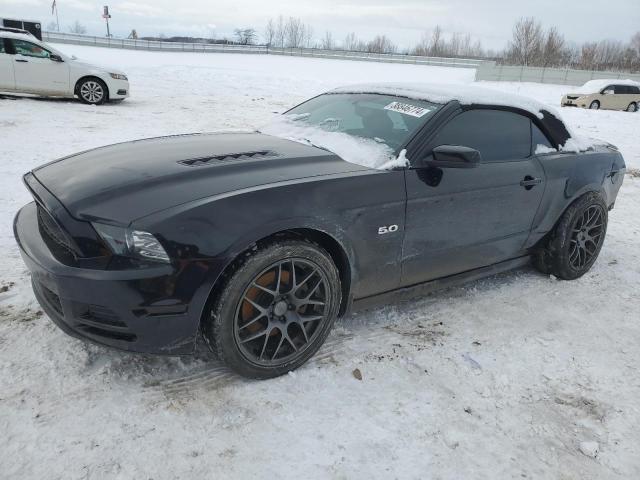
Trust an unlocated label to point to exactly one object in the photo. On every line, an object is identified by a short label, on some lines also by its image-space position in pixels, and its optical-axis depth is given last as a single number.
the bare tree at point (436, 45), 94.96
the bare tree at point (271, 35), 101.75
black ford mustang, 2.17
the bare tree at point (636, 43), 73.56
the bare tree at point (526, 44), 64.06
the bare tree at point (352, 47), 111.97
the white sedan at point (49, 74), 11.02
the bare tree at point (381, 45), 107.44
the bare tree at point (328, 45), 108.44
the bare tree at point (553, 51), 62.16
